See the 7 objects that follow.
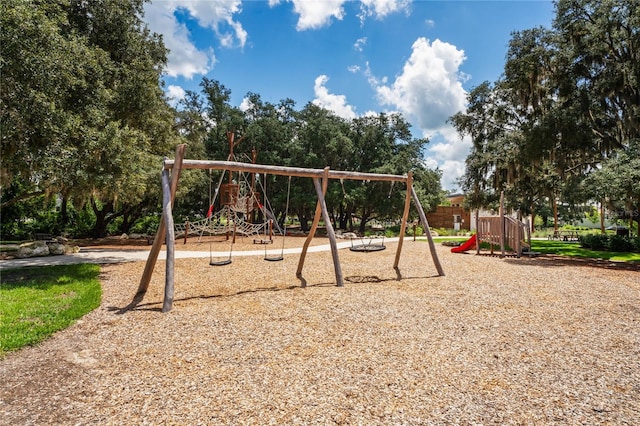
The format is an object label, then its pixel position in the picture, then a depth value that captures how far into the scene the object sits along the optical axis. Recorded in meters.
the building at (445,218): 28.31
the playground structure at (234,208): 13.32
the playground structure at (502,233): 11.31
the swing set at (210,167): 5.00
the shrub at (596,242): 14.83
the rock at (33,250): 9.98
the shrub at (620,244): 13.86
